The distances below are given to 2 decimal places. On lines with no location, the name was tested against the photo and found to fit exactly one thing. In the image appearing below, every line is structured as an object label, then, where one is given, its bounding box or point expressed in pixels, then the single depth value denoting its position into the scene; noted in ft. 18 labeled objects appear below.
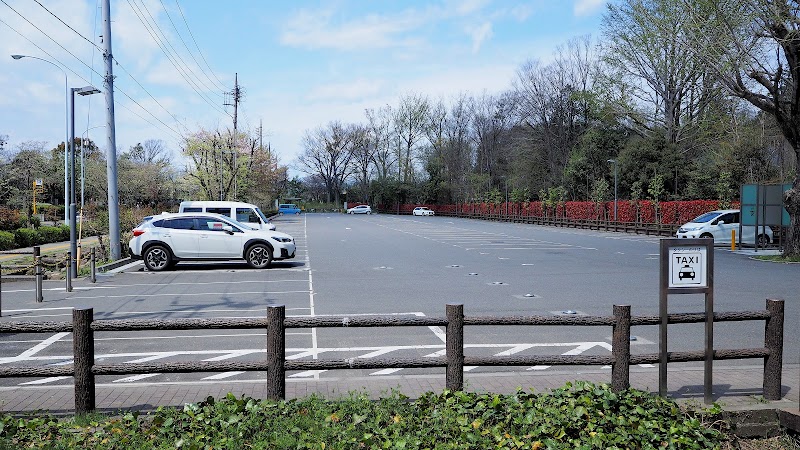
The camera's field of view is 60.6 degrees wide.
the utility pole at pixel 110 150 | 75.05
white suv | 67.00
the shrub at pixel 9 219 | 105.09
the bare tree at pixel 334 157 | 387.14
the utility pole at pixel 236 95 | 203.83
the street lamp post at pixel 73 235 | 59.84
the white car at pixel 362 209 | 365.20
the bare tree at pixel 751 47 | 74.84
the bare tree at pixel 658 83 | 150.82
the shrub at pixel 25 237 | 103.14
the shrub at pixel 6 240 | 95.14
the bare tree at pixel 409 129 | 348.38
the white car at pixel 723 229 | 103.50
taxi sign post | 20.08
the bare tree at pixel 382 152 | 371.56
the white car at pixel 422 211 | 324.04
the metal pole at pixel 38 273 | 46.50
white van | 87.35
